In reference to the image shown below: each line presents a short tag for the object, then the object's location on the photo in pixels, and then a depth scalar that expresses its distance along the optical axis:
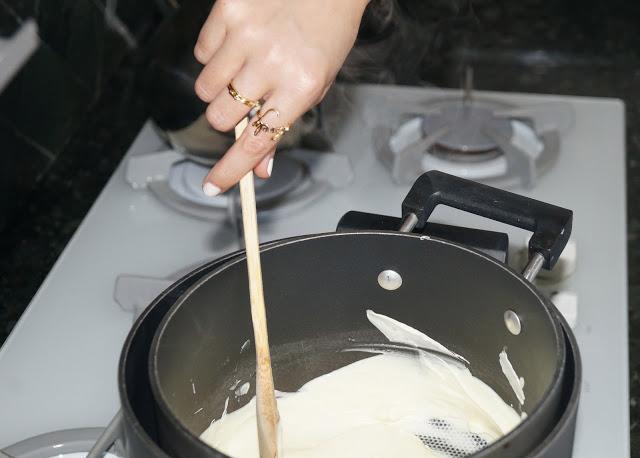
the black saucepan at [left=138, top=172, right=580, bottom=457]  0.60
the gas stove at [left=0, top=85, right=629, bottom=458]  0.83
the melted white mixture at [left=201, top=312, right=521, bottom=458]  0.68
